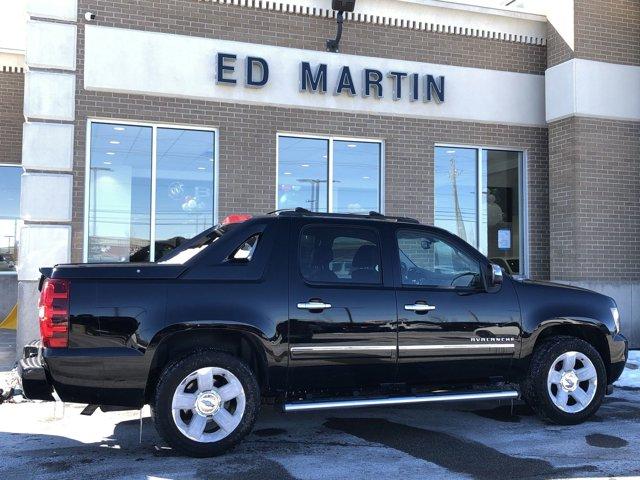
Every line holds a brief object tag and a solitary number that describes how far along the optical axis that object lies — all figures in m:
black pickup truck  4.99
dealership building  9.50
